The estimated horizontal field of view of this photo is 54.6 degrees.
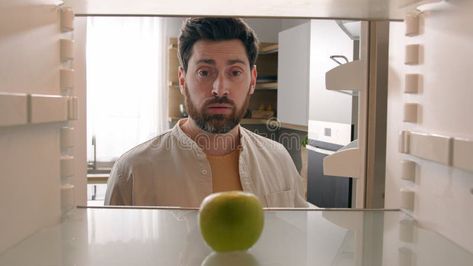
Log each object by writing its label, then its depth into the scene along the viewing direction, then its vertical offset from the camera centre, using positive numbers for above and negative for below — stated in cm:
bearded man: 99 -8
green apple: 51 -13
